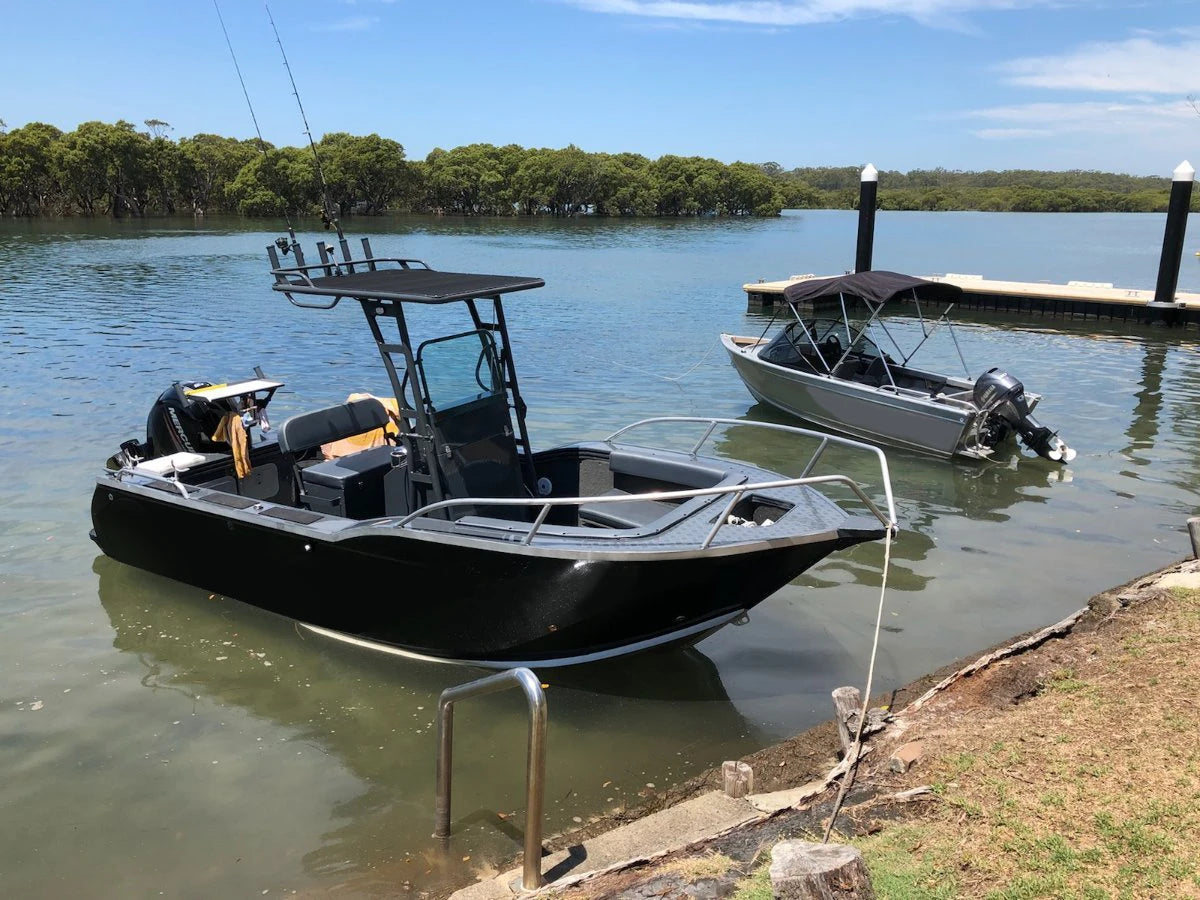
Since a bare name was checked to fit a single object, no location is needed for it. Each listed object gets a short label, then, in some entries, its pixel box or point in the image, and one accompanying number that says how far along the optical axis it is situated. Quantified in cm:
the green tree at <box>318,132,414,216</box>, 8050
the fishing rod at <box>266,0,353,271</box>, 743
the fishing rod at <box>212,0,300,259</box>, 700
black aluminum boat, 564
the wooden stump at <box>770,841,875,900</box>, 296
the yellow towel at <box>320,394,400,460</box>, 914
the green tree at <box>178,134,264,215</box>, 7619
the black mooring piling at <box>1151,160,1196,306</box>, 2372
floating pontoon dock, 2425
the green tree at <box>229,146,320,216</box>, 7350
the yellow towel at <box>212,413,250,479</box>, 795
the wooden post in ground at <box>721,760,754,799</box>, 471
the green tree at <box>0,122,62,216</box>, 6738
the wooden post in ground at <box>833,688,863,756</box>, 502
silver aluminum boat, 1226
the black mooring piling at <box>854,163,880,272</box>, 2822
